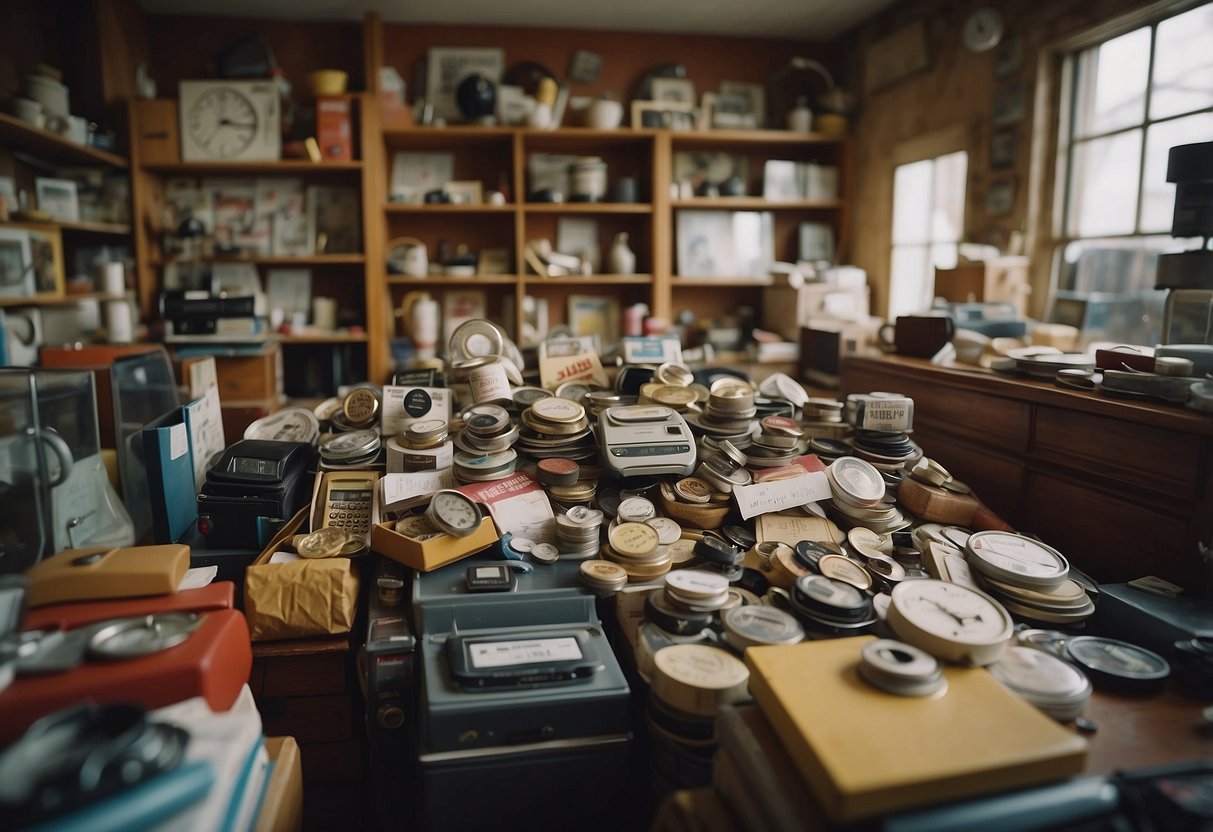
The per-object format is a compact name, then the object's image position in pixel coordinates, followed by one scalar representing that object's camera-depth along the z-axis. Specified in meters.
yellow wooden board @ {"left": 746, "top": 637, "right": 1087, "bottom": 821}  1.12
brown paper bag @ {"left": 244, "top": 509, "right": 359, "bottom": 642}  1.87
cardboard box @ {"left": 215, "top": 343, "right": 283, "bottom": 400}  4.11
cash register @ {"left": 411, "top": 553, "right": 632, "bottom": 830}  1.53
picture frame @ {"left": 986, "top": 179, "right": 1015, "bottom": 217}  3.80
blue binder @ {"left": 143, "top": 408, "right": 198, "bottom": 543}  2.12
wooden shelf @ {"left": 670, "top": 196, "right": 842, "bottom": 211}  4.89
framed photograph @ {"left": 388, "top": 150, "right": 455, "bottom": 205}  4.98
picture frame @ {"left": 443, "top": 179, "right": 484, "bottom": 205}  4.81
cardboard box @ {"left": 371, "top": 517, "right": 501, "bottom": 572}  1.91
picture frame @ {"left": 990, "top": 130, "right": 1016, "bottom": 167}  3.78
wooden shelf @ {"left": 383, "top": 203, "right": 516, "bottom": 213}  4.65
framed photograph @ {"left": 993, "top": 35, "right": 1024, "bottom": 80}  3.72
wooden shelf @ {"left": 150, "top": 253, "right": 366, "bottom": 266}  4.52
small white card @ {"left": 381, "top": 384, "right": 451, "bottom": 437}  2.51
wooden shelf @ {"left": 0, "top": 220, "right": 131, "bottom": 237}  3.46
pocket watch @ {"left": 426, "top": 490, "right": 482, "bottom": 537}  1.95
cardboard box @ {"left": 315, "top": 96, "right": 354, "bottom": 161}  4.46
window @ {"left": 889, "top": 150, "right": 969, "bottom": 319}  4.36
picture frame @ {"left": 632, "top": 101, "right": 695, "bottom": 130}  4.80
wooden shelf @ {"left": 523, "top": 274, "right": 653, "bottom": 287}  4.80
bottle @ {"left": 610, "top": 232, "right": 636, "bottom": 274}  4.98
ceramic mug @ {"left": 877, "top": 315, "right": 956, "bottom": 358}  2.91
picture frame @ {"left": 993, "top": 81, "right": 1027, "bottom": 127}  3.70
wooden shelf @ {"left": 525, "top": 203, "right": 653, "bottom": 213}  4.71
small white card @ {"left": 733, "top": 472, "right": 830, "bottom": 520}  2.16
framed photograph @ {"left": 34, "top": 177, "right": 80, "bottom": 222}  3.69
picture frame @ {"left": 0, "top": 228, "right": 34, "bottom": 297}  3.19
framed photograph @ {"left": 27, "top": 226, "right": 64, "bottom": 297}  3.41
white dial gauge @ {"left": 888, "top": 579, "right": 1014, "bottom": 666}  1.46
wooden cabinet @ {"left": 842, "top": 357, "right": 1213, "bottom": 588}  1.85
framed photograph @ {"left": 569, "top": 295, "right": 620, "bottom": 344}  5.22
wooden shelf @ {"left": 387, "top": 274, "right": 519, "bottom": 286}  4.70
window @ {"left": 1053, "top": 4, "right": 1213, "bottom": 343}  3.00
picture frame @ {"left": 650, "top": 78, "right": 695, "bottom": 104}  5.10
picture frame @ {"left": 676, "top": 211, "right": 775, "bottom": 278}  5.09
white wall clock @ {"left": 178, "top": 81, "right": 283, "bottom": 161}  4.40
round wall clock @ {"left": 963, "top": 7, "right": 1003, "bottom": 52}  3.81
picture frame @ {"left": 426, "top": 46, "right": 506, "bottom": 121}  4.91
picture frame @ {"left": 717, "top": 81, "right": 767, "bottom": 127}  5.24
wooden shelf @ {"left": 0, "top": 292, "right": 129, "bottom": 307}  3.28
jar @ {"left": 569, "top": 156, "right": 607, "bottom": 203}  4.80
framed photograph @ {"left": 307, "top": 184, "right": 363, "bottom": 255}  4.80
